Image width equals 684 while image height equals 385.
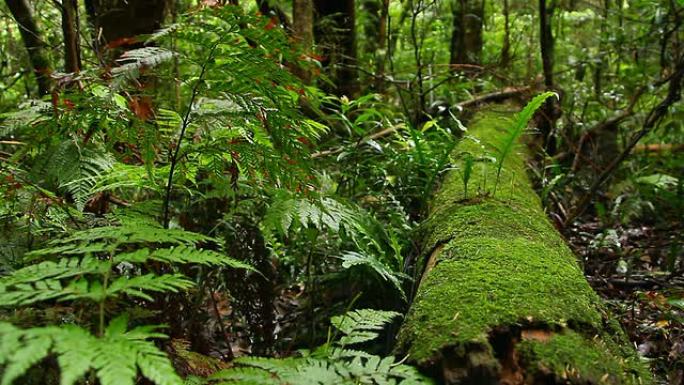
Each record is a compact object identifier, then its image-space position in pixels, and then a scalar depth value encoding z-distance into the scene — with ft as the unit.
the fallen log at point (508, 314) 5.07
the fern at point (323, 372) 4.51
